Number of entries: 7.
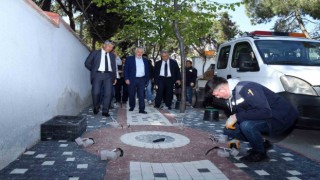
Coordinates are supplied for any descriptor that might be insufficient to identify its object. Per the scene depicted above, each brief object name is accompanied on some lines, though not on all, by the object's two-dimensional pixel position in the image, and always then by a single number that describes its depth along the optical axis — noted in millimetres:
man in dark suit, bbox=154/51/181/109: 7860
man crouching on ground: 3258
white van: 4235
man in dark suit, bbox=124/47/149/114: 7037
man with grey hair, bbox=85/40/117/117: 6382
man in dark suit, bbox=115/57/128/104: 8884
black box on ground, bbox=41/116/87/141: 4283
